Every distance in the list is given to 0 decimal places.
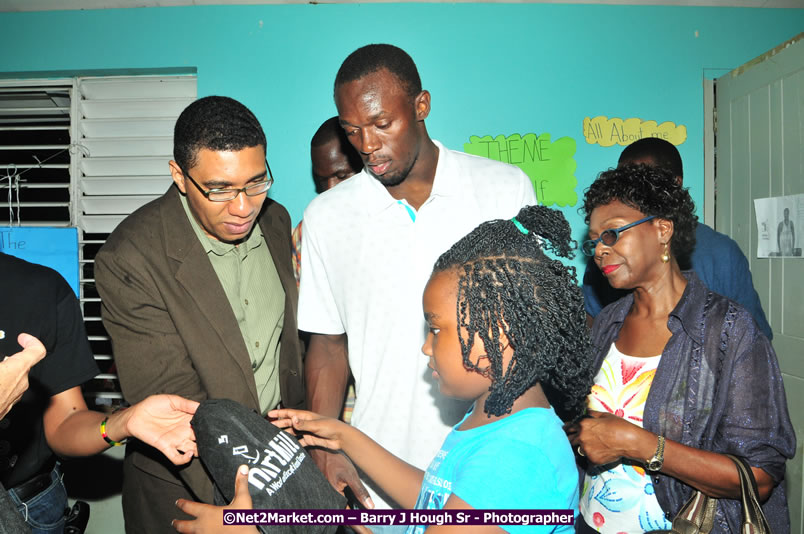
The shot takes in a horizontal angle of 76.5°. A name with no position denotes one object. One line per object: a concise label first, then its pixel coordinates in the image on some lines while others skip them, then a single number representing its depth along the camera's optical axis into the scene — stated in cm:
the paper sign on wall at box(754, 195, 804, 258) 288
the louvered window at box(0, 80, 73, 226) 397
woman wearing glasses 162
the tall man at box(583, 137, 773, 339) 254
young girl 119
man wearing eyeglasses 186
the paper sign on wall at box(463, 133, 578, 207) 366
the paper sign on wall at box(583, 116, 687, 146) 367
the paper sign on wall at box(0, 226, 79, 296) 367
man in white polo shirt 191
